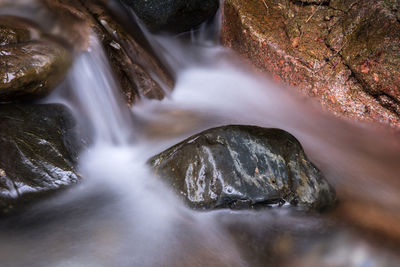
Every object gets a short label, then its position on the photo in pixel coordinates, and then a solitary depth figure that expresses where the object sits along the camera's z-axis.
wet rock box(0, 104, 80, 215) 3.13
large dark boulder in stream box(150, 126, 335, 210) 3.27
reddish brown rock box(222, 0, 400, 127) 4.70
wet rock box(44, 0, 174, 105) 4.40
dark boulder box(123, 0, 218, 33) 5.42
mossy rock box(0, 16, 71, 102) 3.49
